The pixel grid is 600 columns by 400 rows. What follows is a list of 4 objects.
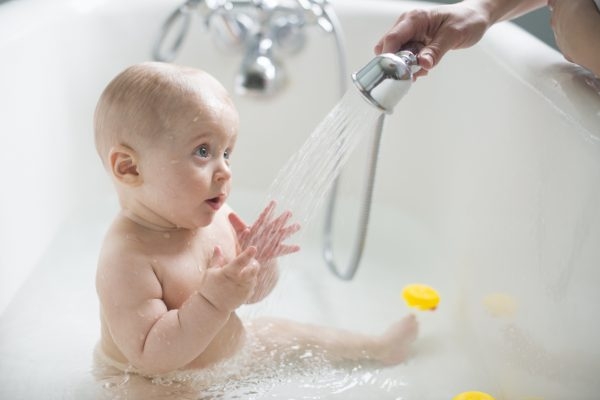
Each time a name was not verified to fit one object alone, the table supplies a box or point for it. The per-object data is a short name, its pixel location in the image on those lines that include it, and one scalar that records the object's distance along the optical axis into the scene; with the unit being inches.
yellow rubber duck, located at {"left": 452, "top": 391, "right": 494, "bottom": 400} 43.6
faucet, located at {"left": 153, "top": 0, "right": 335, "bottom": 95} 59.1
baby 36.4
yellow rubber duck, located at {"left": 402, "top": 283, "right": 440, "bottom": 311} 53.9
